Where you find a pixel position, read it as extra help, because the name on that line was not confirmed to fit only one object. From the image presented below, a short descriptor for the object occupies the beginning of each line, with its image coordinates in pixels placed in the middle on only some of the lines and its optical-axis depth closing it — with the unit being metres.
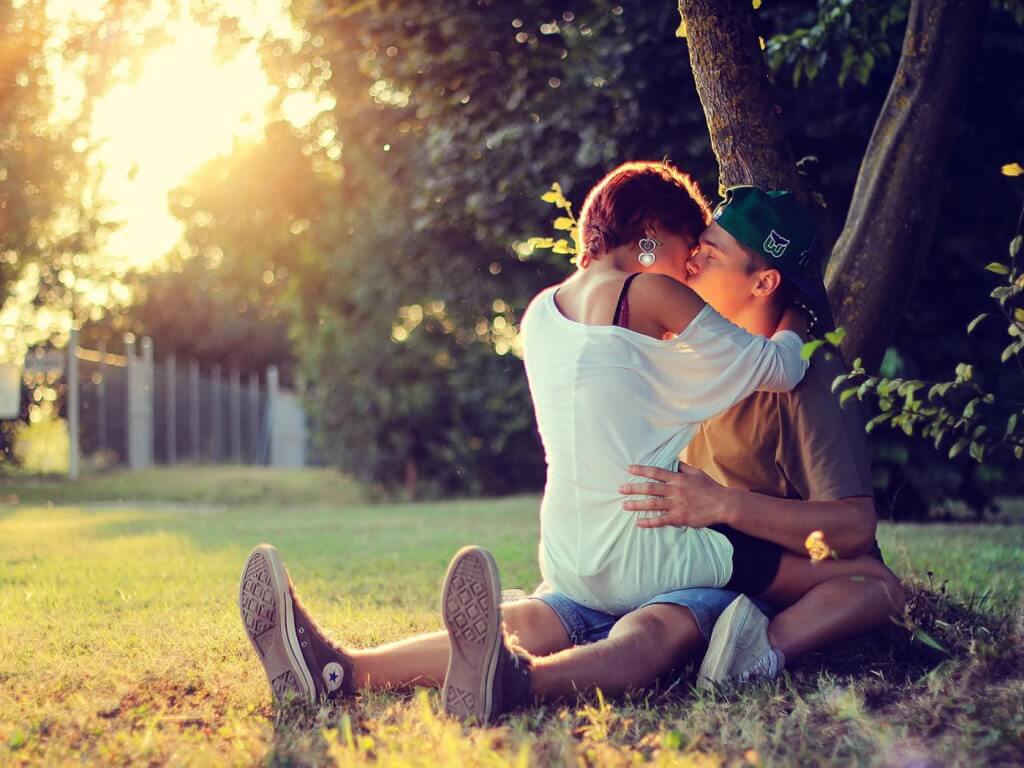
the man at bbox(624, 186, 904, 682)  3.12
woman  3.05
